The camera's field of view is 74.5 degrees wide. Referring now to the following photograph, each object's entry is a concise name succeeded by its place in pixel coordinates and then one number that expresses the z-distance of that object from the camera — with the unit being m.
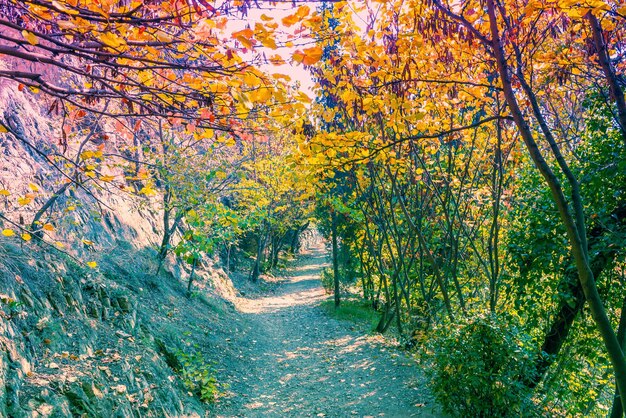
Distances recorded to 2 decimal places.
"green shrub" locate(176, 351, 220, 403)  6.20
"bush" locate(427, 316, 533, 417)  4.57
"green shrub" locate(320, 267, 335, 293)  19.06
